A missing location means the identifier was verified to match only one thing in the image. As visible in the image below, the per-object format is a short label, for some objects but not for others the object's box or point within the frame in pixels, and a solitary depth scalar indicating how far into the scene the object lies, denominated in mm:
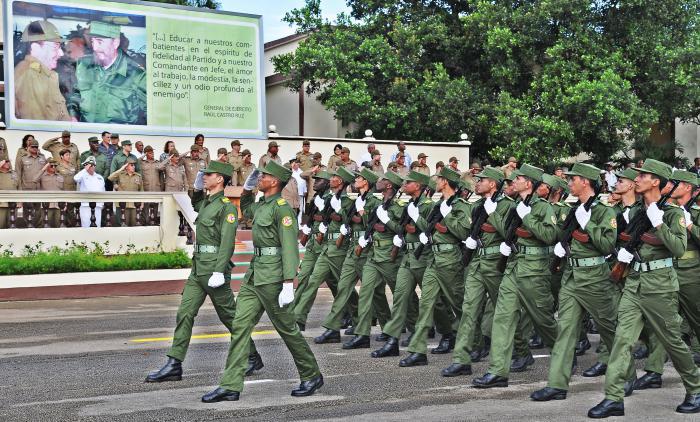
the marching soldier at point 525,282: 8836
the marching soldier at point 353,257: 11523
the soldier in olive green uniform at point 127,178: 19094
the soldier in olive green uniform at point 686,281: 8984
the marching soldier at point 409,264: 10633
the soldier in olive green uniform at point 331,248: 11906
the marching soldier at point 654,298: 7684
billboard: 21766
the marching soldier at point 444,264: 10070
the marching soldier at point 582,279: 8273
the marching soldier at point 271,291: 8102
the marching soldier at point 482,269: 9461
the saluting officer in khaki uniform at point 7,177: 18312
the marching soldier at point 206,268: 8883
